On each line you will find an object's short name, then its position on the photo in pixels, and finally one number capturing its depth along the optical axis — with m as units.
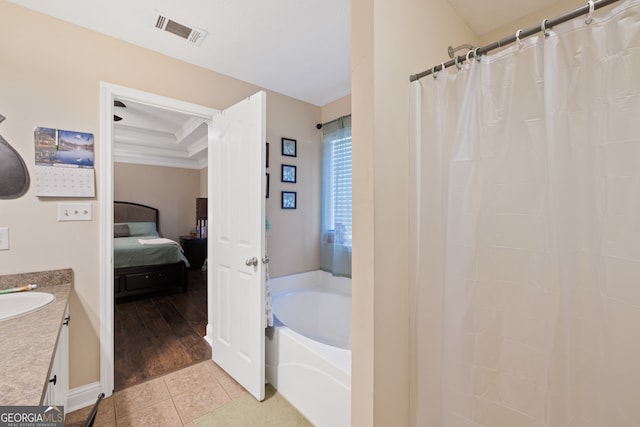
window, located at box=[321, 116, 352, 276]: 2.62
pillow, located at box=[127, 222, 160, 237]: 5.31
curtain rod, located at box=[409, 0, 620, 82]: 0.75
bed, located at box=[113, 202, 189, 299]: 3.50
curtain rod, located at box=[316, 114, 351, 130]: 2.82
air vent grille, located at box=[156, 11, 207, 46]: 1.64
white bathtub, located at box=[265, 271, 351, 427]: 1.45
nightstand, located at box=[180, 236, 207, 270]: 5.38
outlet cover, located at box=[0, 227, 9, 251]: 1.50
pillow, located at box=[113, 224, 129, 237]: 5.06
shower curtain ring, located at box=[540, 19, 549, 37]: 0.83
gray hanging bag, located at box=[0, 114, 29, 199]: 1.49
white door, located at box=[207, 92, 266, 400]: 1.78
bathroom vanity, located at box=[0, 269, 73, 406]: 0.67
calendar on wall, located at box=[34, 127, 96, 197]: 1.58
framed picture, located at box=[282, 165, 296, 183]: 2.71
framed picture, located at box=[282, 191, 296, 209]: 2.71
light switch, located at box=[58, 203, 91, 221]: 1.65
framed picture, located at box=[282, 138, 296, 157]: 2.70
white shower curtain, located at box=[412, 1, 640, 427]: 0.75
